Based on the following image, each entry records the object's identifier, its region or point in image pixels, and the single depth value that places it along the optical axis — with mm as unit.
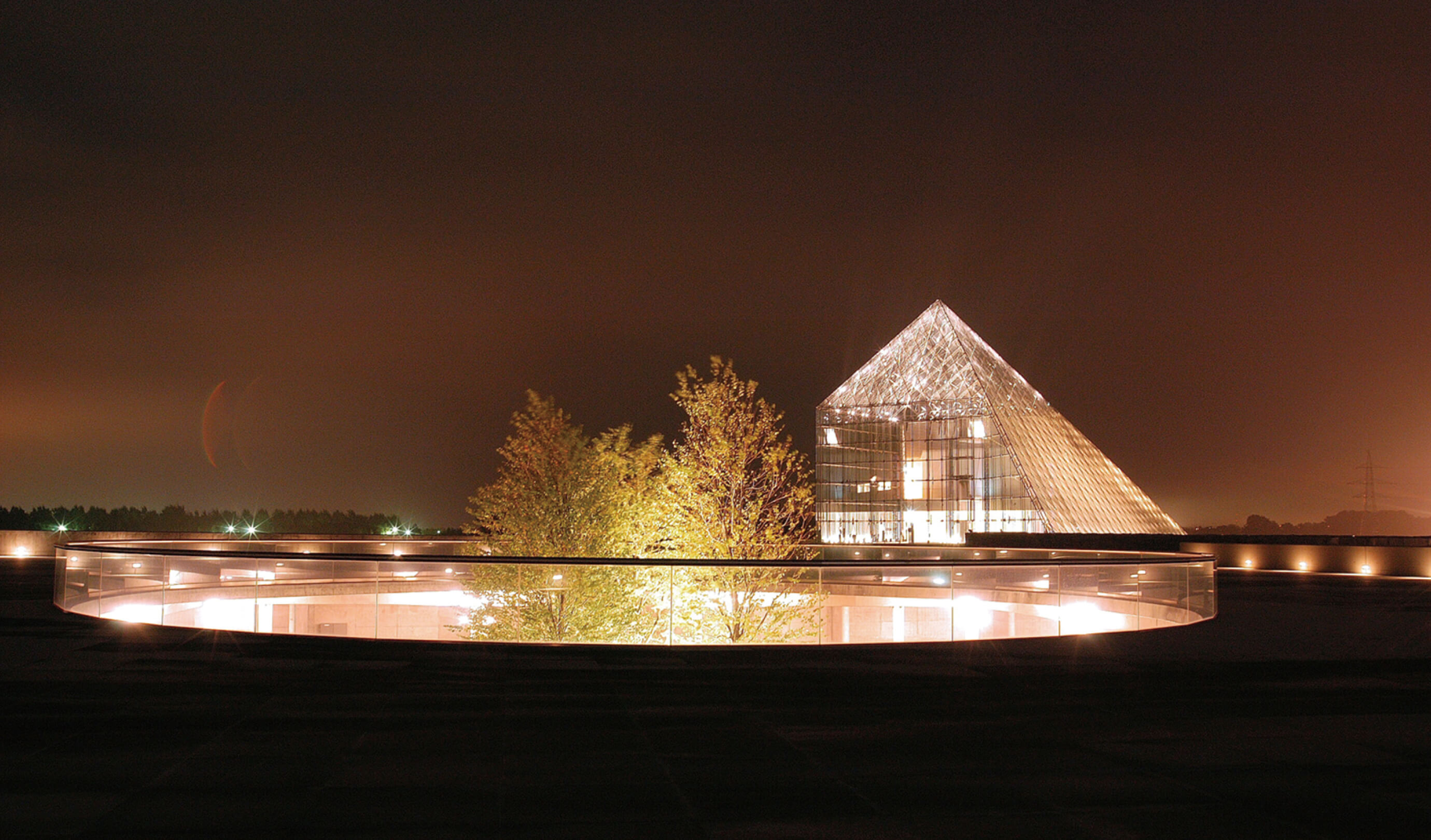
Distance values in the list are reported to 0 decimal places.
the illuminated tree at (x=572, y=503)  21719
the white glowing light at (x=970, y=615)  14055
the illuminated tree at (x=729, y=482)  23250
